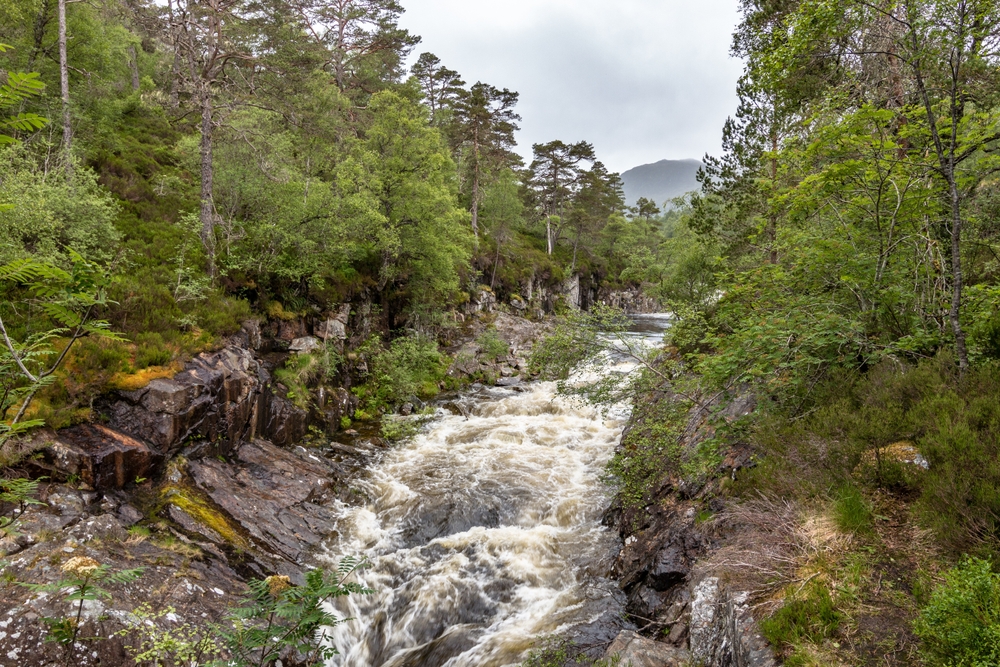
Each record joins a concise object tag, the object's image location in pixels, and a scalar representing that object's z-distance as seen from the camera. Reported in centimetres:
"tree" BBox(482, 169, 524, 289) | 3838
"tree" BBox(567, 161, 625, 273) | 4950
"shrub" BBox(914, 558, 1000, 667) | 286
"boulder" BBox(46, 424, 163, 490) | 739
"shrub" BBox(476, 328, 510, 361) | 2420
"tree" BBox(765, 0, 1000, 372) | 509
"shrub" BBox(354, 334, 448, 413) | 1703
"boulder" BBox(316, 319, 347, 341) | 1636
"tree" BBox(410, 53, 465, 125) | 3888
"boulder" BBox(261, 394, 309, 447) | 1230
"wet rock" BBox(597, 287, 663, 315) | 5600
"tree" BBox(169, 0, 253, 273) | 1312
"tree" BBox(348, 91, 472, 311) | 1808
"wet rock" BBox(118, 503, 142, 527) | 739
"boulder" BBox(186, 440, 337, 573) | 885
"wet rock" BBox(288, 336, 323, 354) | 1485
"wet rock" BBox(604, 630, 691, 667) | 512
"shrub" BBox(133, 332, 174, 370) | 948
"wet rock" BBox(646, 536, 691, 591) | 698
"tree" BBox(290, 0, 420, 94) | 2795
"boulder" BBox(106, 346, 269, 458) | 884
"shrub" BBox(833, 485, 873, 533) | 463
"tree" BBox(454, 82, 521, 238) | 3666
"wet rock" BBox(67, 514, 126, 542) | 647
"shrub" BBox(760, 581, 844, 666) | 378
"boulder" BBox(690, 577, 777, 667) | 407
